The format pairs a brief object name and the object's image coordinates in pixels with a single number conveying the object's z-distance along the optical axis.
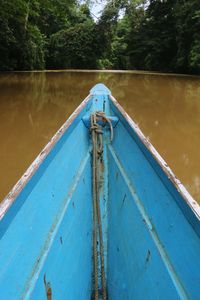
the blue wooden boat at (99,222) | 1.21
